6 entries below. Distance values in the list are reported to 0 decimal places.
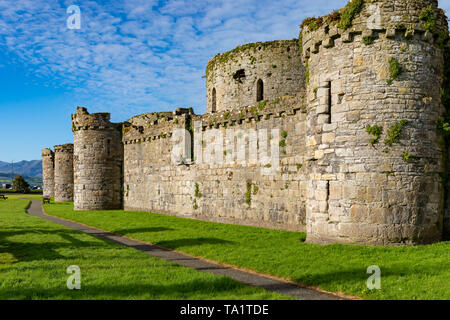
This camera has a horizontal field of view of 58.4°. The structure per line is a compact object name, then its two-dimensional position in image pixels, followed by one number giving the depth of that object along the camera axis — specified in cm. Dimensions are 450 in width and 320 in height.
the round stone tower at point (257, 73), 2564
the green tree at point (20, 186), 7312
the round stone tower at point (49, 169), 4994
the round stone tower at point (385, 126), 1119
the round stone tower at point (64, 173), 4228
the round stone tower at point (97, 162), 2891
